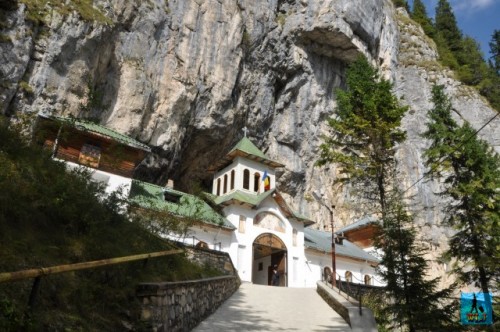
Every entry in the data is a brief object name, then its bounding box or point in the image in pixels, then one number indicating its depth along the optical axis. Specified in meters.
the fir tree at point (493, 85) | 58.72
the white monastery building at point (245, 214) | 22.91
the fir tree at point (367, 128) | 21.20
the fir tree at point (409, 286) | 11.86
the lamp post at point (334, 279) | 19.01
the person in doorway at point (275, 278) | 27.94
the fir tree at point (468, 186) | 20.02
